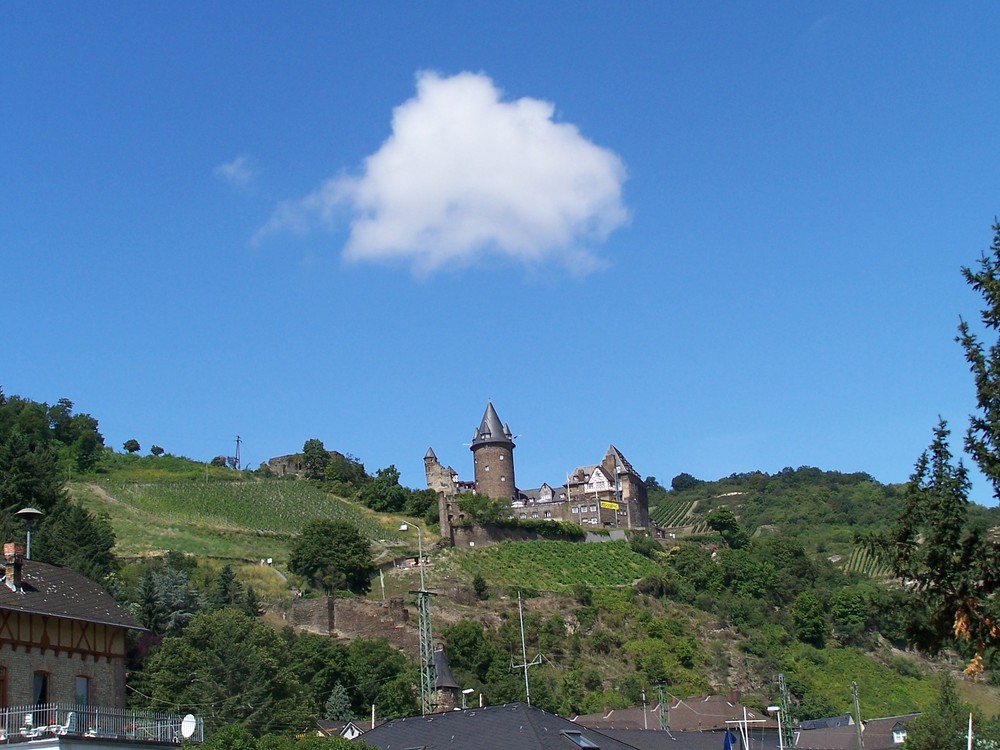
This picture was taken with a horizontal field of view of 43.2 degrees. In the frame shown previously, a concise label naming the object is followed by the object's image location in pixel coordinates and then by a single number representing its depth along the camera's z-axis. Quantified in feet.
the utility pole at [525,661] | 215.57
